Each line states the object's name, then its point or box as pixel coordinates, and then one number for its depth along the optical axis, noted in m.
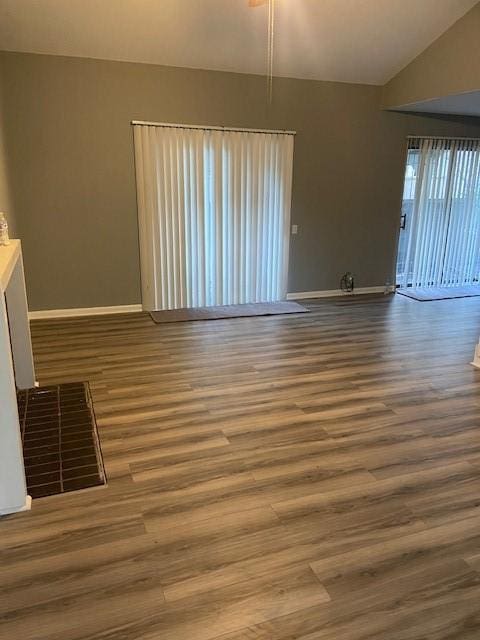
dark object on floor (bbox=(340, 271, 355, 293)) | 6.67
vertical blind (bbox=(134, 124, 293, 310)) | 5.47
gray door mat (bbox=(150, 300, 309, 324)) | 5.56
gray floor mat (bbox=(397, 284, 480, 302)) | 6.57
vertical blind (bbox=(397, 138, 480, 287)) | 6.66
